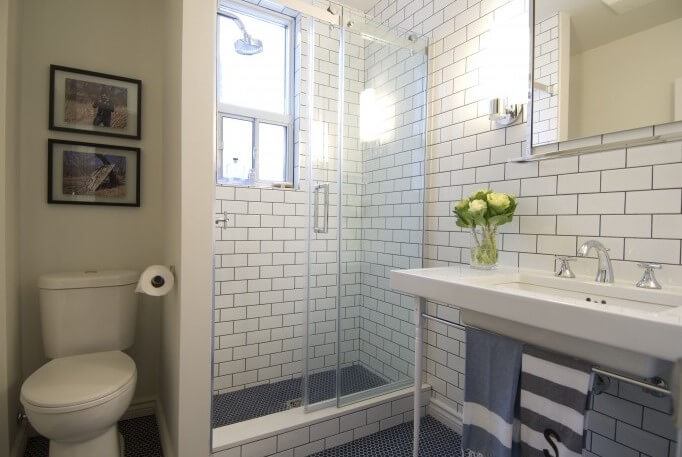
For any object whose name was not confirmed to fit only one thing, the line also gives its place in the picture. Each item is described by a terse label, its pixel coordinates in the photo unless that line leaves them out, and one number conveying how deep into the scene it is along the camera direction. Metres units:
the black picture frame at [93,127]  1.96
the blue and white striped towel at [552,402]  1.06
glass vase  1.72
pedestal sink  0.84
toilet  1.42
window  2.45
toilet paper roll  1.65
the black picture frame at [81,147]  1.96
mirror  1.25
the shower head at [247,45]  2.42
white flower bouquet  1.64
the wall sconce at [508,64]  1.70
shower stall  2.09
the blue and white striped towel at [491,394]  1.24
